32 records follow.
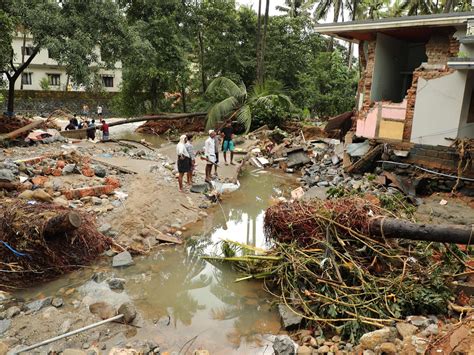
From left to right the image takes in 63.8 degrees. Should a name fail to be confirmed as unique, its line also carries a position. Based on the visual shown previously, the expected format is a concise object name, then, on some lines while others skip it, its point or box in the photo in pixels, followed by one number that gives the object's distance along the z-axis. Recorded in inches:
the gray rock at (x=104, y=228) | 289.4
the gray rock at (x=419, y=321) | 174.6
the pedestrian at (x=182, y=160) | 381.1
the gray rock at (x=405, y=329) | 166.2
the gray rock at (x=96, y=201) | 329.4
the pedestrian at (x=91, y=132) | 641.6
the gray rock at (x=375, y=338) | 163.8
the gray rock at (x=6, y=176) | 312.2
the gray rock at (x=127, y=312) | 196.5
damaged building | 387.9
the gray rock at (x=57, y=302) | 209.6
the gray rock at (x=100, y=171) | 389.7
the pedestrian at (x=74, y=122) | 664.4
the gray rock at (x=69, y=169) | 372.2
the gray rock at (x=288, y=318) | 195.1
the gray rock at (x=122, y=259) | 259.3
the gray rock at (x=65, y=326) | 187.8
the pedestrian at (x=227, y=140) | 533.6
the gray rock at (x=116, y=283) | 232.6
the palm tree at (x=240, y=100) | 762.8
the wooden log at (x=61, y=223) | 227.8
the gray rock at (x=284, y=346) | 169.6
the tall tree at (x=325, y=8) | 991.9
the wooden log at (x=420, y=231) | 187.5
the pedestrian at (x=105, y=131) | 626.8
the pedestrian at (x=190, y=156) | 386.7
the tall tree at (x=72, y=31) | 505.4
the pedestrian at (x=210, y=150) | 415.8
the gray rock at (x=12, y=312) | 196.2
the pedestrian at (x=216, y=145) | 425.4
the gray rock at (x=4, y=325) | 185.4
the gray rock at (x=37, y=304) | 203.5
